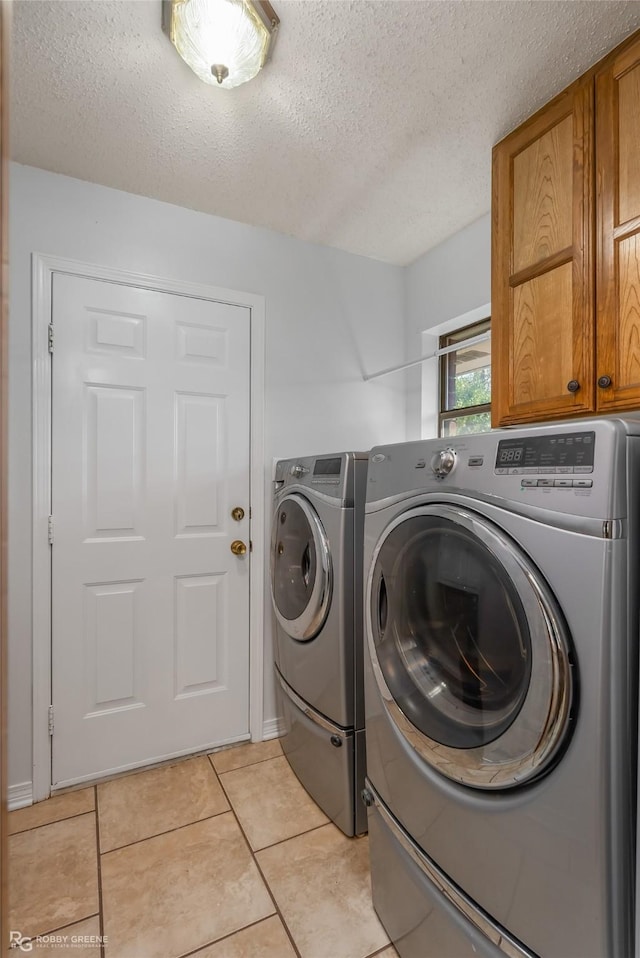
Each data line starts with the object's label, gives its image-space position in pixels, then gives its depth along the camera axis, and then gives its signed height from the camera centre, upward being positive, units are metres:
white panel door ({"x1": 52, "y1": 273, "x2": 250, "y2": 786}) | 1.83 -0.20
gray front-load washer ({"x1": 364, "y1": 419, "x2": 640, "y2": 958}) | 0.73 -0.40
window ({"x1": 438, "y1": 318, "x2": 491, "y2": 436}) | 2.33 +0.51
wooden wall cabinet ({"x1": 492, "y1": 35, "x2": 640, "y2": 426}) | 1.22 +0.67
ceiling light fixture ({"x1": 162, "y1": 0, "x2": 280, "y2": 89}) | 1.17 +1.17
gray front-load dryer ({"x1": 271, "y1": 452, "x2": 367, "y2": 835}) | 1.54 -0.54
